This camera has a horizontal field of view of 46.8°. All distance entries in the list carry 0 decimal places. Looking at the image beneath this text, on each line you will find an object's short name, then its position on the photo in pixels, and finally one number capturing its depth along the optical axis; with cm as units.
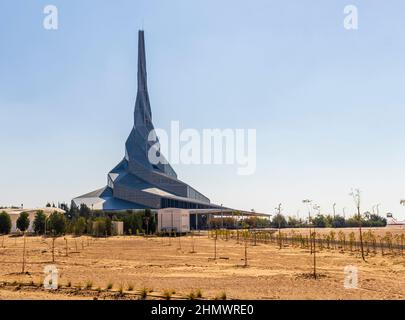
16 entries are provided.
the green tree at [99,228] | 7788
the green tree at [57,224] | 7762
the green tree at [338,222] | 14445
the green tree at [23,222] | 8412
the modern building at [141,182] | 14025
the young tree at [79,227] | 7812
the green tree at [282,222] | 14538
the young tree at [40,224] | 8191
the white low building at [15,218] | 9171
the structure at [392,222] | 13992
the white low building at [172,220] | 8875
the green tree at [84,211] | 11036
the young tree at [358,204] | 4209
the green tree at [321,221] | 14252
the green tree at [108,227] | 7969
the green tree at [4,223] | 8325
